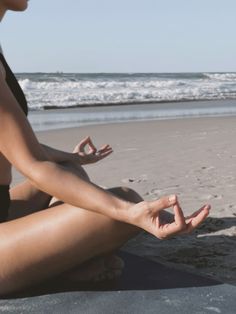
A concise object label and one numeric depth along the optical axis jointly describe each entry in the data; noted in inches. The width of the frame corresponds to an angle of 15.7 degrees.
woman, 77.6
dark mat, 86.4
